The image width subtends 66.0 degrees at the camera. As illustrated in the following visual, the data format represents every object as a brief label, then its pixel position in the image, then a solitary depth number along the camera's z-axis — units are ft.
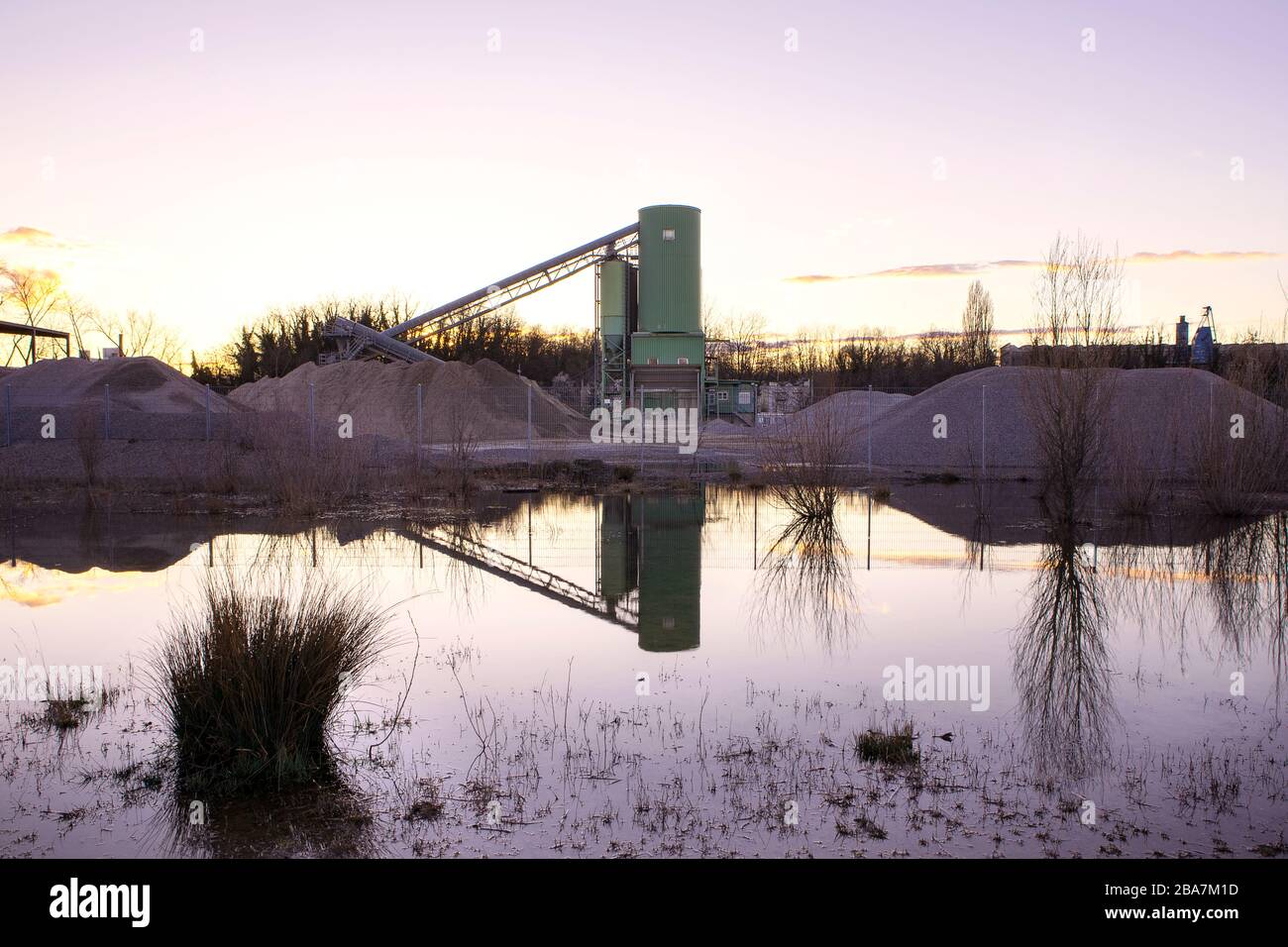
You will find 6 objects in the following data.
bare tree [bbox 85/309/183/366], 253.03
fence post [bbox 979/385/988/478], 91.19
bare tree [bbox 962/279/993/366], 228.22
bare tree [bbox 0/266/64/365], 219.43
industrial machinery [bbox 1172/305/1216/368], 137.69
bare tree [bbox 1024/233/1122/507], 53.67
